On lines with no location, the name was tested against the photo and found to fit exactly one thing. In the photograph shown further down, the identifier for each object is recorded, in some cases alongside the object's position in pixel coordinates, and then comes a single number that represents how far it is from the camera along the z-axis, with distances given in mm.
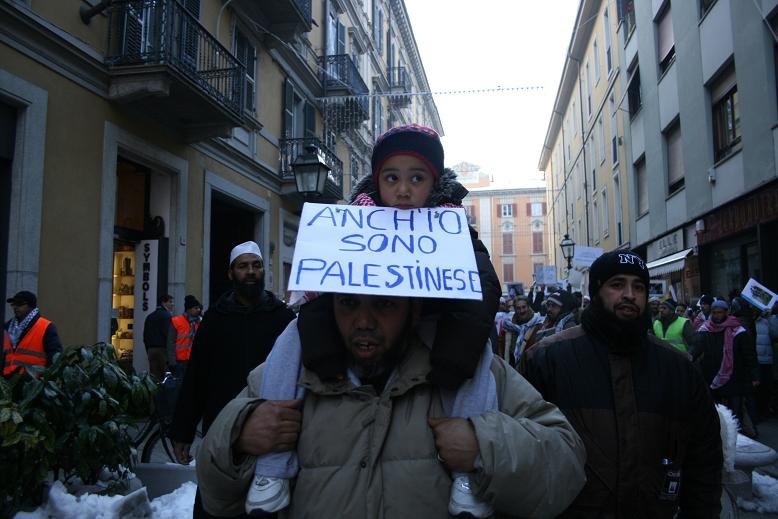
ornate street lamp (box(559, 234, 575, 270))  21062
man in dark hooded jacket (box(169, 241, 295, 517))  3539
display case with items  10883
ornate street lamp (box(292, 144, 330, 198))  7426
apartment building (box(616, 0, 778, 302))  10586
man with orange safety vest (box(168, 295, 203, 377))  9031
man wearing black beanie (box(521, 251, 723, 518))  2332
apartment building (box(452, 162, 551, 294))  65375
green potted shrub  3176
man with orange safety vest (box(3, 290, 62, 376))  6121
